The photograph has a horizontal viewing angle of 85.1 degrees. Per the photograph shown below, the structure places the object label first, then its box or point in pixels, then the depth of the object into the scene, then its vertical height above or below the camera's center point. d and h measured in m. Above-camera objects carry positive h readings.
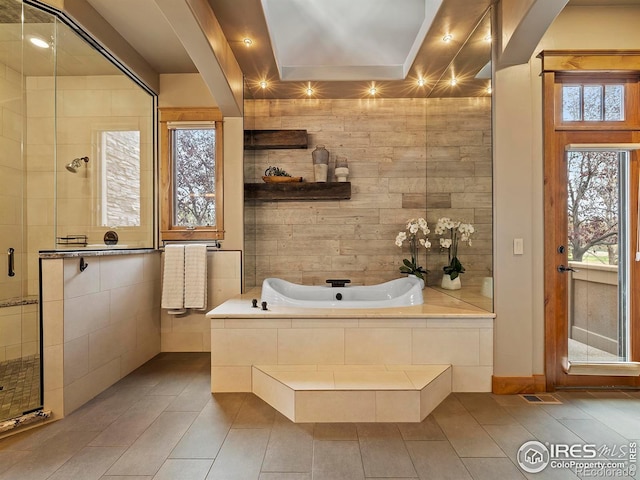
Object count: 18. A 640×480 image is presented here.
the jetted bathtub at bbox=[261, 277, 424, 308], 3.29 -0.49
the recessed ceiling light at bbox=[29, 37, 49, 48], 2.67 +1.53
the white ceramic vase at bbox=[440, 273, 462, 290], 3.14 -0.40
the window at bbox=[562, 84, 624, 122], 2.52 +0.99
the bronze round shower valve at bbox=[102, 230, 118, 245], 3.29 +0.02
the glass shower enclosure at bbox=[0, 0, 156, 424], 2.40 +0.71
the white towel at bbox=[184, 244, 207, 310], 3.25 -0.34
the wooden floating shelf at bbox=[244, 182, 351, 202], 3.50 +0.50
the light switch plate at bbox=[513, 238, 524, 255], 2.44 -0.05
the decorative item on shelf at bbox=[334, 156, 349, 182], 3.53 +0.72
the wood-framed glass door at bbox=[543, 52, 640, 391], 2.49 +0.02
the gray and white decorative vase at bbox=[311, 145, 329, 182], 3.51 +0.78
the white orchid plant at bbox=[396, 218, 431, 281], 3.42 -0.01
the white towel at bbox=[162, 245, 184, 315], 3.25 -0.35
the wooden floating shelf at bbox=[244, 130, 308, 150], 3.56 +1.04
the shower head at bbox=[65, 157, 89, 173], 3.20 +0.71
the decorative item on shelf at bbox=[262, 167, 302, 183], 3.51 +0.64
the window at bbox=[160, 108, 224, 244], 3.48 +0.67
